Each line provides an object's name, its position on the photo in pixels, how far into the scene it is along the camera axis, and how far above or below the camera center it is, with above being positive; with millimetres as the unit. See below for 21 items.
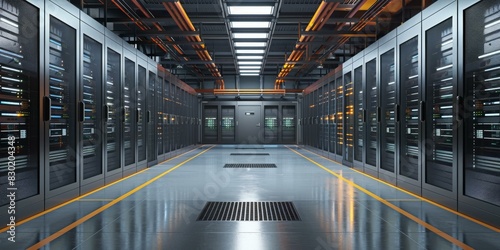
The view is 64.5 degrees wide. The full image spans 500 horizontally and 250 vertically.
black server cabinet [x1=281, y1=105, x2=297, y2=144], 27188 +78
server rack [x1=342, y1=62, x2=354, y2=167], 12055 +299
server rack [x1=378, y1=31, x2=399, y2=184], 8469 +428
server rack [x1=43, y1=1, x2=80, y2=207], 5809 +319
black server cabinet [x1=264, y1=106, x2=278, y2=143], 27328 +208
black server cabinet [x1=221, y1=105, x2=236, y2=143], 27281 +56
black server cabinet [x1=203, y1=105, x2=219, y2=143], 27344 +51
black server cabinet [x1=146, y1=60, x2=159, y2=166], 11812 +291
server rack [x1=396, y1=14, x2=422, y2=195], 7112 +424
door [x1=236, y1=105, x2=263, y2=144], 27094 +201
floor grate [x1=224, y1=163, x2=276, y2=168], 12227 -1270
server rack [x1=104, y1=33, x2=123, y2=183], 8484 +396
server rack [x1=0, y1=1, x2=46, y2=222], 4887 +285
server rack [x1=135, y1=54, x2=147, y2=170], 10920 +361
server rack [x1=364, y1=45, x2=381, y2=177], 9672 +367
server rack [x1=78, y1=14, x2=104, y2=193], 7105 +396
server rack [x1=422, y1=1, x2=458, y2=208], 5863 +373
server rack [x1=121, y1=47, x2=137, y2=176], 9711 +382
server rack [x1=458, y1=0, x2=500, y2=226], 4984 +211
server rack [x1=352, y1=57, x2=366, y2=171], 10812 +322
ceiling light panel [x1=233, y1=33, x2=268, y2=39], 12773 +2942
